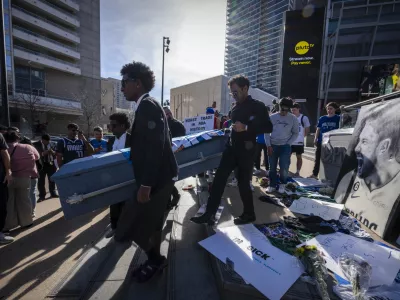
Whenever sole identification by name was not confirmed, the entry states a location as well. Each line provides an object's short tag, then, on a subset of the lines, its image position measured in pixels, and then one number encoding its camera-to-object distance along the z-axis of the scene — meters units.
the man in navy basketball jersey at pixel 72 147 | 4.74
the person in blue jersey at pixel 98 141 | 4.82
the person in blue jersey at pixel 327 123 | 5.30
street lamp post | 13.55
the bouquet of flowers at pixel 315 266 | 1.57
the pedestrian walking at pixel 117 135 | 3.09
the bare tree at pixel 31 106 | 24.41
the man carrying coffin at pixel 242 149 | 2.53
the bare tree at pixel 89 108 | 31.50
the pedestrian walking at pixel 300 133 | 5.43
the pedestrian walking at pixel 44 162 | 5.16
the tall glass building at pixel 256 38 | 76.94
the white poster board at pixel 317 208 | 3.01
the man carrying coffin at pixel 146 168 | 1.64
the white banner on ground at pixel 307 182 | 4.57
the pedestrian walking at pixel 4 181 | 3.05
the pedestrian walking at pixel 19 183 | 3.47
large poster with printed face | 2.62
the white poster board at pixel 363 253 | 1.80
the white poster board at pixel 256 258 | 1.66
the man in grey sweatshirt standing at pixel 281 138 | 3.93
